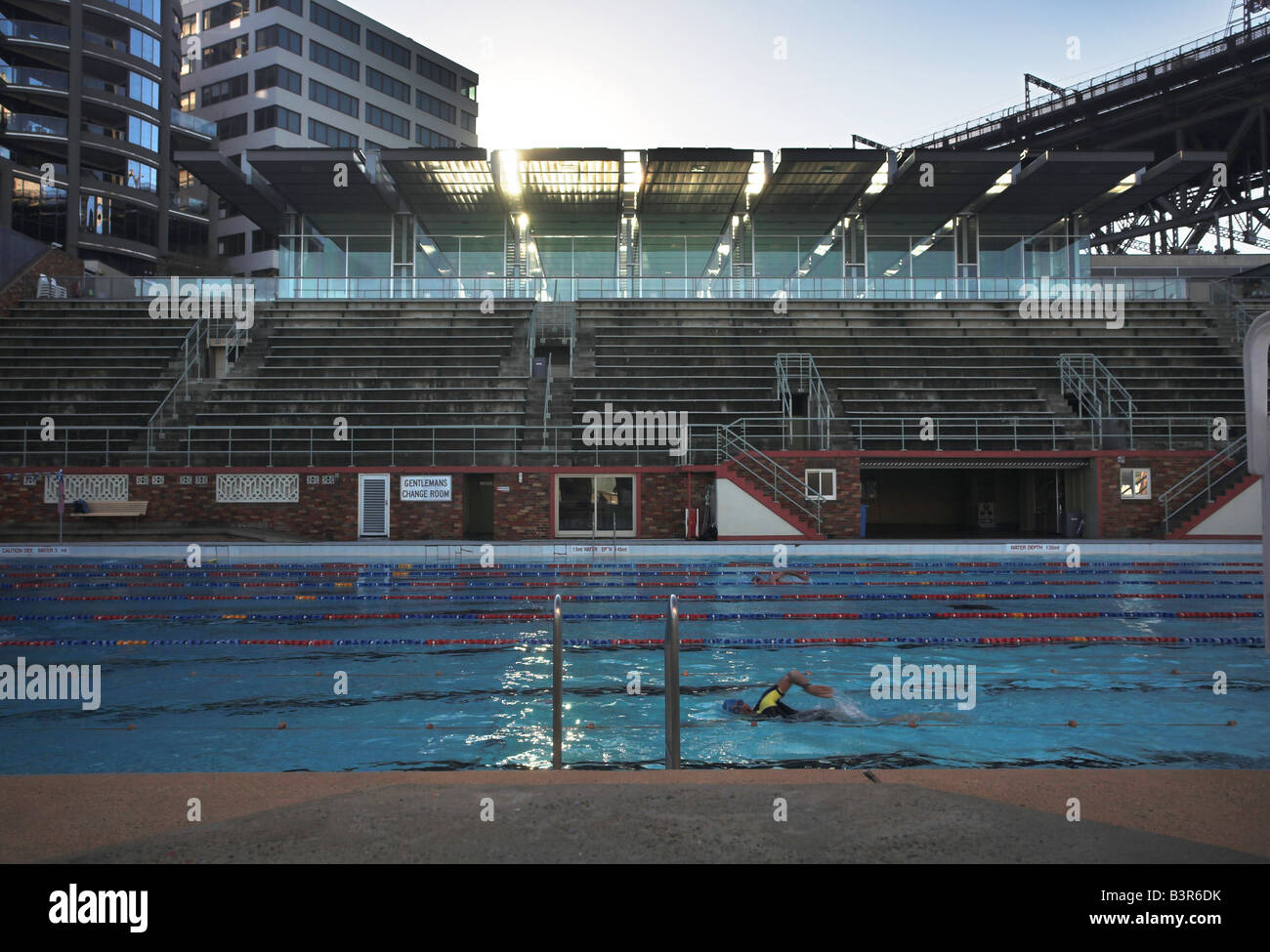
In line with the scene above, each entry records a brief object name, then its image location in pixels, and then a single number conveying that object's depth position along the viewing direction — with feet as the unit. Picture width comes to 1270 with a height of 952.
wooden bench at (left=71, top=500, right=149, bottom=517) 64.23
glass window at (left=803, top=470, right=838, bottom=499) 65.16
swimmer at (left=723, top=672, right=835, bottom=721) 20.71
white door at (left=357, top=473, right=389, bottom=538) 65.46
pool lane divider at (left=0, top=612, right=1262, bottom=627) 33.78
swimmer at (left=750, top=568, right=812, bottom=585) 43.80
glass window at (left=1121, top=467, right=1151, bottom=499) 65.87
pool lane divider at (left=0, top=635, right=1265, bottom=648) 29.01
